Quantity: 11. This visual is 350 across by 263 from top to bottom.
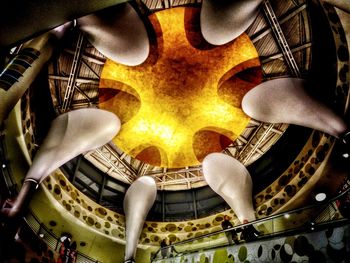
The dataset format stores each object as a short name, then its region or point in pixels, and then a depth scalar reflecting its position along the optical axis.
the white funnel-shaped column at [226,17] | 8.02
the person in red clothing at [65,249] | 10.05
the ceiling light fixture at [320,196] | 9.51
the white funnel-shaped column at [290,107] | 8.45
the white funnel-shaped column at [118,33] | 8.08
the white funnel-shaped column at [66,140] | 8.07
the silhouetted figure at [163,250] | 10.18
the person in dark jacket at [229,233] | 8.90
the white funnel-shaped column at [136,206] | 11.55
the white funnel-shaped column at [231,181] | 10.93
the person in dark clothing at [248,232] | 8.06
